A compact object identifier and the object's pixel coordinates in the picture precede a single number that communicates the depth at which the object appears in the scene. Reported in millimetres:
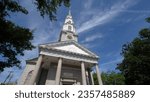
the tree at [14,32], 11039
